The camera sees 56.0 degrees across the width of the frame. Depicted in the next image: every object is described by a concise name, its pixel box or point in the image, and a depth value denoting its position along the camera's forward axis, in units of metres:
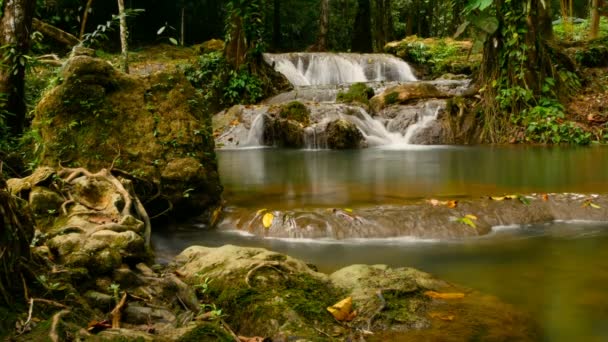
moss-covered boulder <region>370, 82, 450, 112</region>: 13.27
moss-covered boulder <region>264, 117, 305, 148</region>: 12.10
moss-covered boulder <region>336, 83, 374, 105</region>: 13.48
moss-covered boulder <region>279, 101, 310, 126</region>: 12.30
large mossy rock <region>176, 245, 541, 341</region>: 2.73
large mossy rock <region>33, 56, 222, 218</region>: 5.05
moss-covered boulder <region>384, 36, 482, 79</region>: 18.16
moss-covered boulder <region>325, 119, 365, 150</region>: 11.76
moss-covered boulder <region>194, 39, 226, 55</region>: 18.93
